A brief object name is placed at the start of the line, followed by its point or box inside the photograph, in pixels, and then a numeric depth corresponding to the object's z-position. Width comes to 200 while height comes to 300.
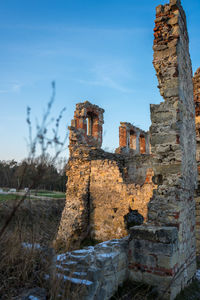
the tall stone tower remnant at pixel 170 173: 3.57
